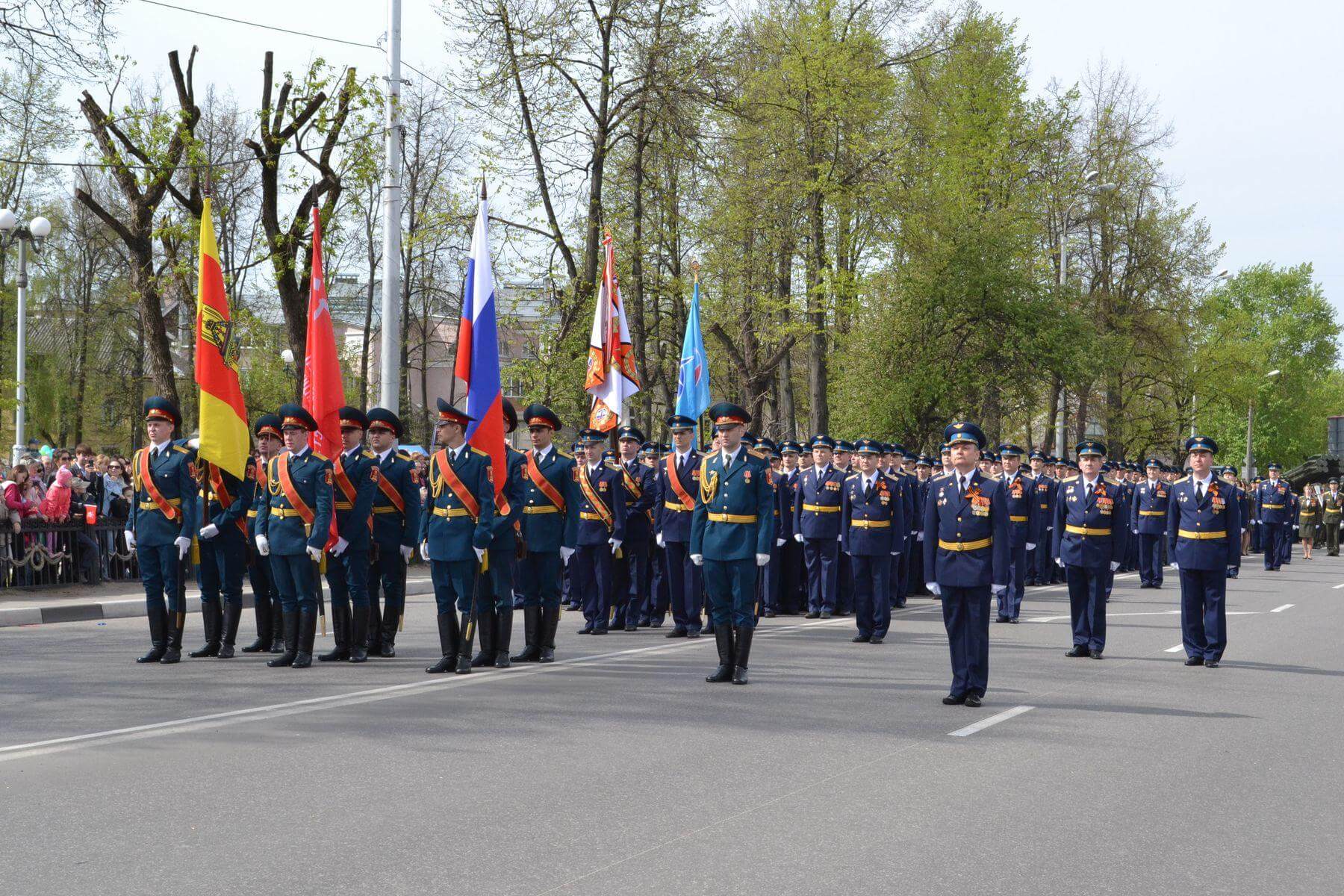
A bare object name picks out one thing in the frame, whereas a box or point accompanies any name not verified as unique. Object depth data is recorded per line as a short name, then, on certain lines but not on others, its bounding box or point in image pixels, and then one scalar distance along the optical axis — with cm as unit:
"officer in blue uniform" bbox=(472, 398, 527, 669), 1045
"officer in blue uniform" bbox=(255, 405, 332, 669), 1044
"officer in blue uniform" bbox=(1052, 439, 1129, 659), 1205
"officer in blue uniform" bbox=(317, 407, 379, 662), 1078
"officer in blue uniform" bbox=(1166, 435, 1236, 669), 1166
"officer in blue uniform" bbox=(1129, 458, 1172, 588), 2233
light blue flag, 1919
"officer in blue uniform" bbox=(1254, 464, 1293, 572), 2855
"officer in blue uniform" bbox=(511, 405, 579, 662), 1109
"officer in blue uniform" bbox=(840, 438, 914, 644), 1305
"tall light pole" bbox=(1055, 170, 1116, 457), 3447
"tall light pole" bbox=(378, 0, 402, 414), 1938
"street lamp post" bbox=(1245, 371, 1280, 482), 5907
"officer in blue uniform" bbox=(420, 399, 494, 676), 1019
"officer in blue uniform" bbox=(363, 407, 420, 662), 1104
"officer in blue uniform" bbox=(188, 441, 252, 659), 1102
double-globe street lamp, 2334
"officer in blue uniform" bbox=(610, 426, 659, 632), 1398
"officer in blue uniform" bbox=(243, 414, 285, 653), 1097
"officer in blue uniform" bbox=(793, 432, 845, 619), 1560
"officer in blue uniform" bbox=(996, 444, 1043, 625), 1587
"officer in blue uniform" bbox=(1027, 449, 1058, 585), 2031
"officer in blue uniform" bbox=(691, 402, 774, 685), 973
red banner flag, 1190
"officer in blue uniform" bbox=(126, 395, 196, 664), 1061
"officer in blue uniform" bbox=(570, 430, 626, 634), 1355
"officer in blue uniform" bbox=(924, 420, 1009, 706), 902
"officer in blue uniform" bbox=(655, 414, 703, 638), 1325
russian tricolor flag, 1059
